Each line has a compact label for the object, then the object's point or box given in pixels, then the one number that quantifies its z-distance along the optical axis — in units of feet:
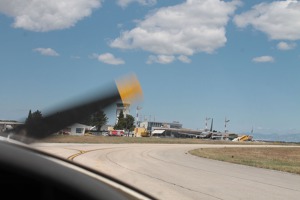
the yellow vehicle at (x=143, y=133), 350.97
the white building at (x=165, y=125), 555.08
